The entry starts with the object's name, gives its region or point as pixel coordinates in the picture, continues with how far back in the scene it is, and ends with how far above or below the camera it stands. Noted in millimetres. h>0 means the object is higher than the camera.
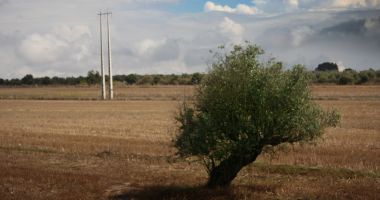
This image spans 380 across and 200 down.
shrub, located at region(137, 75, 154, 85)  142250 +2406
